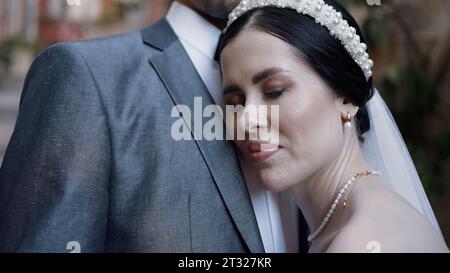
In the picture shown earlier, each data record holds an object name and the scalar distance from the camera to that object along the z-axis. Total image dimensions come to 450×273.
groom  1.23
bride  1.25
